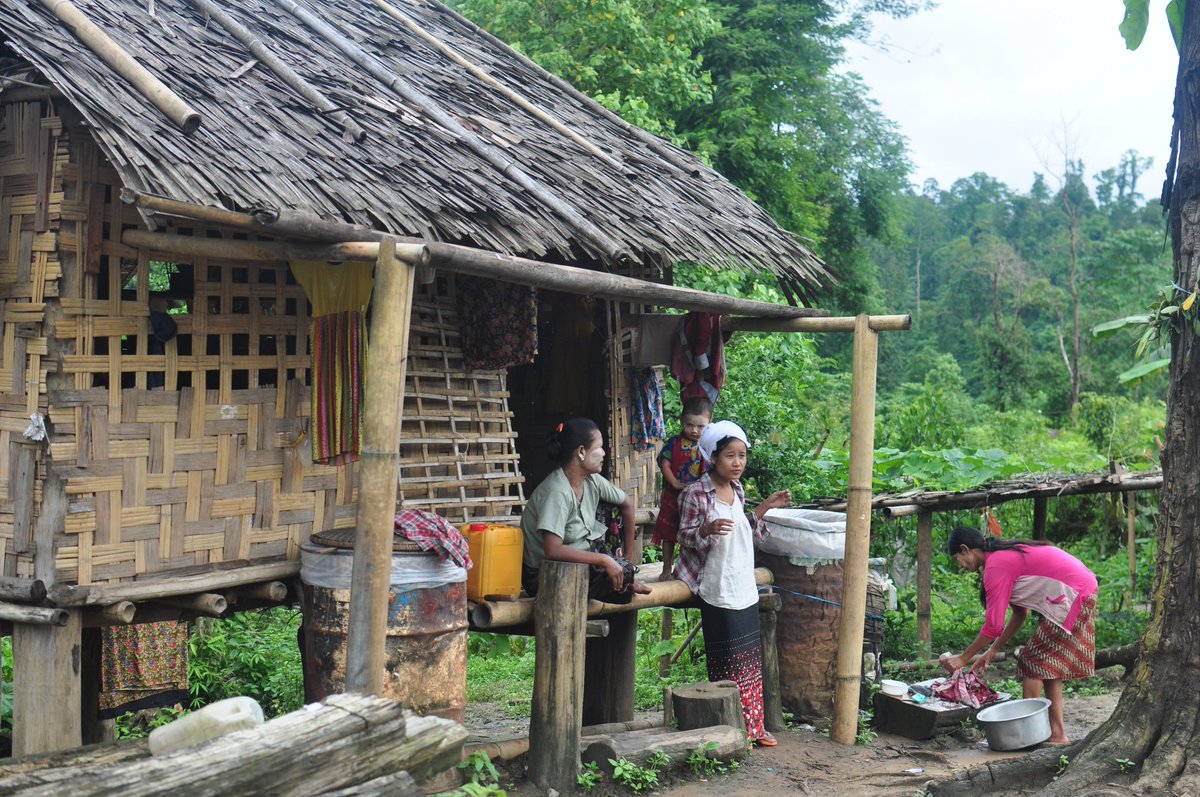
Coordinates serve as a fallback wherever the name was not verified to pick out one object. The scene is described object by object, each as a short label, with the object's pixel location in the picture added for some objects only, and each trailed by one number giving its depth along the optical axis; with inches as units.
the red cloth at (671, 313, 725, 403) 323.9
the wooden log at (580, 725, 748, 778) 251.4
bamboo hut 206.2
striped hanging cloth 225.3
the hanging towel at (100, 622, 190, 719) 287.3
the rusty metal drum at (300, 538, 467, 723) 218.4
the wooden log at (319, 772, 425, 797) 162.7
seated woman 249.4
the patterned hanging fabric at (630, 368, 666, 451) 336.8
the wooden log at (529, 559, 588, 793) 242.5
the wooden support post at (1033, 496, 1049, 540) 450.1
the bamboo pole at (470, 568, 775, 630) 244.1
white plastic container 169.0
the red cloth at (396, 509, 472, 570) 223.3
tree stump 273.6
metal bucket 277.7
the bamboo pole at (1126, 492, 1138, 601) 449.7
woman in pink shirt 283.7
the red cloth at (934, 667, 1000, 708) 310.5
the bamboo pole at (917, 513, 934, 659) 398.9
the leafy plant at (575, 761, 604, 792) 245.0
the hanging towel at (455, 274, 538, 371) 276.4
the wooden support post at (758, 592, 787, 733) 303.3
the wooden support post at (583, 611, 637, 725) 316.2
